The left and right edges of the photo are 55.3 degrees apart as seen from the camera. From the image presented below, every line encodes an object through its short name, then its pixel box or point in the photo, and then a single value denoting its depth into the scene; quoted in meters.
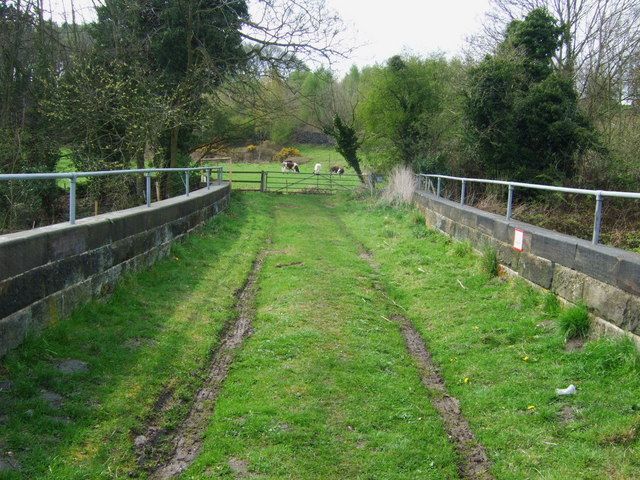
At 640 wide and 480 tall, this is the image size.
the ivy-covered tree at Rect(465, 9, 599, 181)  14.02
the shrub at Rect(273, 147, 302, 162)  56.00
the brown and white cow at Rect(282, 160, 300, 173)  44.59
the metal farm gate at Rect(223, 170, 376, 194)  28.65
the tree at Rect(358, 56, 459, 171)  21.59
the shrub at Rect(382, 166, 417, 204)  17.81
